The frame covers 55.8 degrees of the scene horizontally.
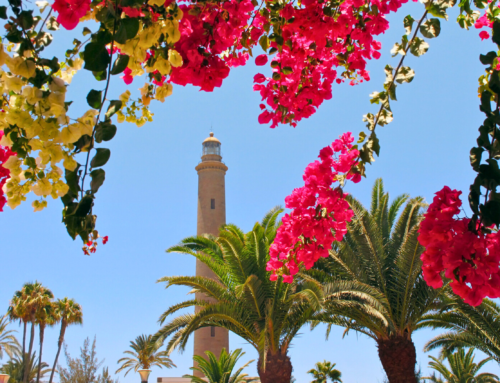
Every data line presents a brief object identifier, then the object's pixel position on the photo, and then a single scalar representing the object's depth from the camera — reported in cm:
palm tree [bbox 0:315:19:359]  3084
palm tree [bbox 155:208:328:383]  1186
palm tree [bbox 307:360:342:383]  1959
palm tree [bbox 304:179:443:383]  1132
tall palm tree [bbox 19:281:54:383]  2790
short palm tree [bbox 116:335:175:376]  2375
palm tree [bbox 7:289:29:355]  2780
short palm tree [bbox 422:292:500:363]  1099
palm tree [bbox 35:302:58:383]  2840
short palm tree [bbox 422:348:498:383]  2077
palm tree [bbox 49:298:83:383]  2958
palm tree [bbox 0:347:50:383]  2917
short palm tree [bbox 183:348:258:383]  1648
